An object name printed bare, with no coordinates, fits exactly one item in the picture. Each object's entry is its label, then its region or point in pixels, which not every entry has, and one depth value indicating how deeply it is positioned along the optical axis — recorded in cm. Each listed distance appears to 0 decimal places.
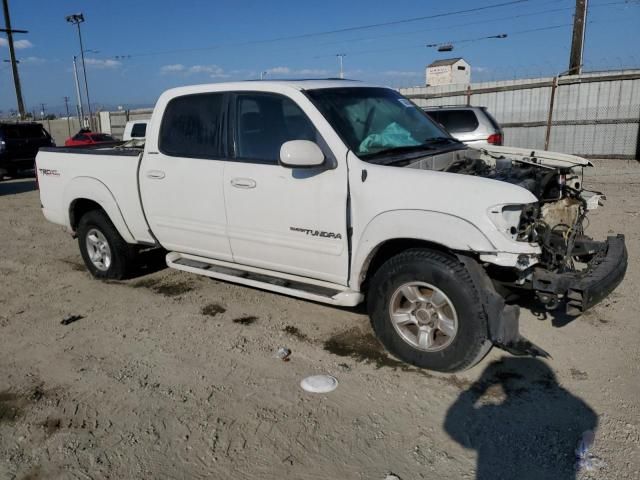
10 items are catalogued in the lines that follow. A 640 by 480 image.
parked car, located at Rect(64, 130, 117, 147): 2317
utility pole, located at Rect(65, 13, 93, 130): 4047
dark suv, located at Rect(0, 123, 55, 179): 1698
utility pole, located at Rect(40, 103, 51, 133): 4841
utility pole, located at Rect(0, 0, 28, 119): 3138
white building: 3472
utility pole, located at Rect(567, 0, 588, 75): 1773
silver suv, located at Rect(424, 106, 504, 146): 1065
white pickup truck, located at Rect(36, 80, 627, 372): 350
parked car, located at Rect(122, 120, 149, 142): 1753
